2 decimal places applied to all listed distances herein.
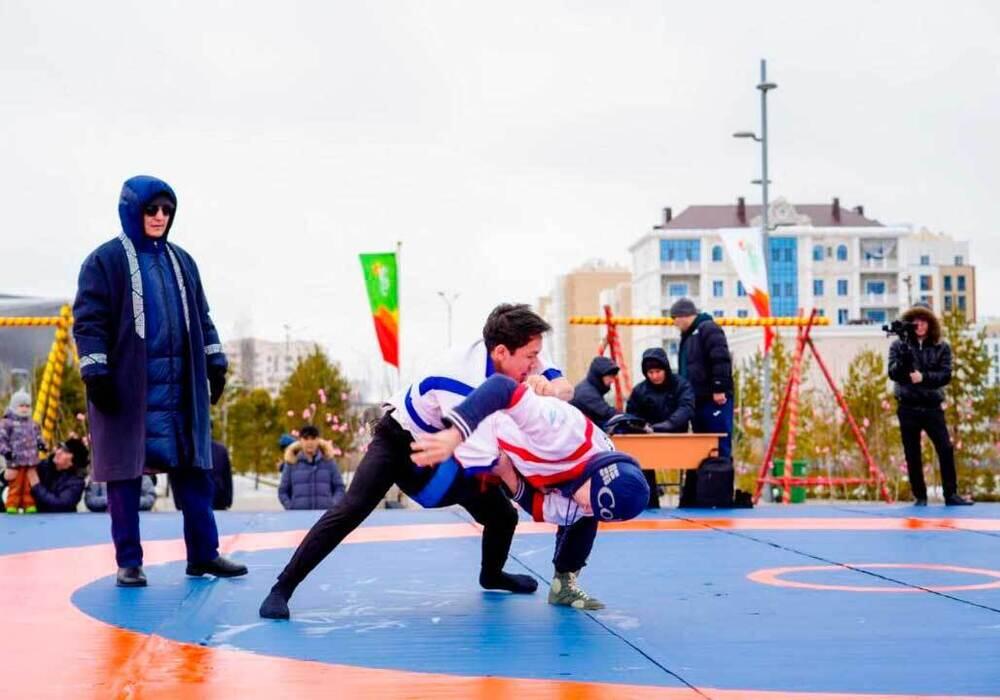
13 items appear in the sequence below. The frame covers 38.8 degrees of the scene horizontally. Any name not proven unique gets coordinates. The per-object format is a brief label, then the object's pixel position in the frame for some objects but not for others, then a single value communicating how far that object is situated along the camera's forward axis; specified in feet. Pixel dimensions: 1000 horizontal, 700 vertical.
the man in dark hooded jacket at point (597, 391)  40.96
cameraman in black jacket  40.86
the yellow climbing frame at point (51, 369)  45.88
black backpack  42.22
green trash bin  70.59
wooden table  41.32
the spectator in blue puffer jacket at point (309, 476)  46.19
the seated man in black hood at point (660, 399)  42.93
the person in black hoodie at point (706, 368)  42.63
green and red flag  75.20
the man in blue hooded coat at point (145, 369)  22.07
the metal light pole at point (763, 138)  96.15
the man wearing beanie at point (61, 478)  43.39
